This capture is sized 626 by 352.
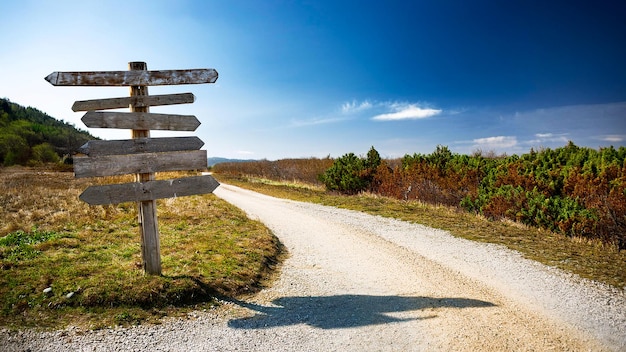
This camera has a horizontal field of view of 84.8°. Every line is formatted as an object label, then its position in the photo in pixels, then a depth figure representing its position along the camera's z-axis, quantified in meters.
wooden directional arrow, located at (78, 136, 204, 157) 5.13
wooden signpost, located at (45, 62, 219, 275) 5.13
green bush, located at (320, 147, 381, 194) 21.05
